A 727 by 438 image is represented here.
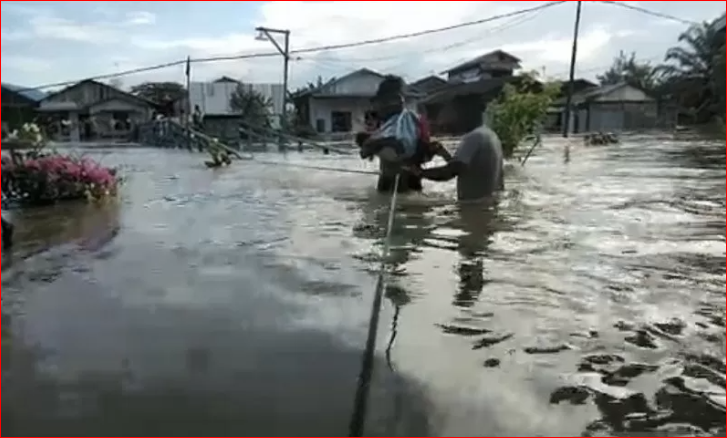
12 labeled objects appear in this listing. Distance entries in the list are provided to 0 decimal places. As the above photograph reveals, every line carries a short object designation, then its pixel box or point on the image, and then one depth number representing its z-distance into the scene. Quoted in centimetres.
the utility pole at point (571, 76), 3897
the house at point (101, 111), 4434
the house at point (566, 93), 4444
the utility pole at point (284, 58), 3090
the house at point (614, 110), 5034
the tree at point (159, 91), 4600
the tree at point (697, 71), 4683
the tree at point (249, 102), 4433
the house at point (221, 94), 4788
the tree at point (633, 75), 5666
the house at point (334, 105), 4631
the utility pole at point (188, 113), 2990
